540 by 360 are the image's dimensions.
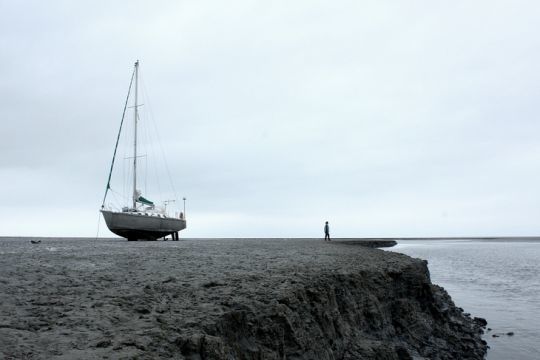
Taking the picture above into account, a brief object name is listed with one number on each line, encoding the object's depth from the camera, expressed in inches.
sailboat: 1517.0
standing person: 1953.0
